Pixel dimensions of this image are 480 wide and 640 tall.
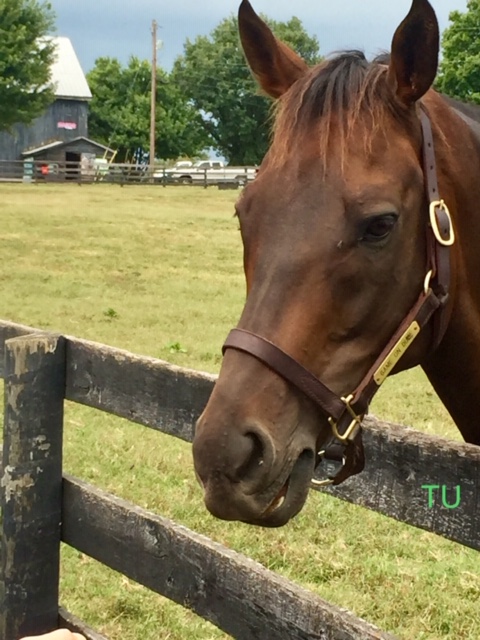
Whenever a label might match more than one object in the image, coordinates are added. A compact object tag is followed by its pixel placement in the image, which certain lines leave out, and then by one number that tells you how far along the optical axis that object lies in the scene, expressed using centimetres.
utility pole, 4800
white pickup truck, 4147
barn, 5550
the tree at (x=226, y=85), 5650
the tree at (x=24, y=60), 4075
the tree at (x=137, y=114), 6378
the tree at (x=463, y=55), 3089
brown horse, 182
